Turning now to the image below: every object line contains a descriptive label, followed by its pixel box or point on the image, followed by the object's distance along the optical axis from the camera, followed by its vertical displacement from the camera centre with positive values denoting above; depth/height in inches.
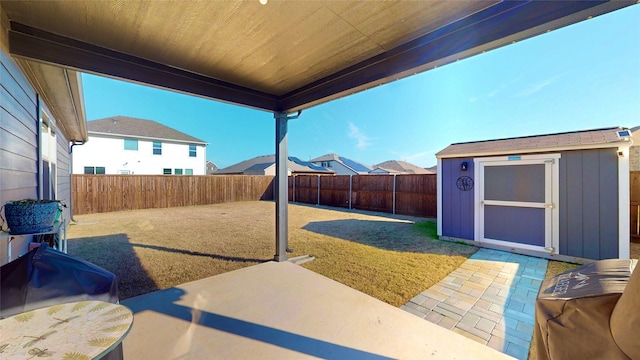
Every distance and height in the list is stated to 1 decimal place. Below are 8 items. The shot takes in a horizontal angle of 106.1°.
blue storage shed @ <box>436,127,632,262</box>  149.3 -11.8
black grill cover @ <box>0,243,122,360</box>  43.7 -20.3
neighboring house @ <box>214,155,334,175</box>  995.3 +51.7
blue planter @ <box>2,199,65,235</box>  62.6 -10.0
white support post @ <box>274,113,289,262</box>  156.3 -12.1
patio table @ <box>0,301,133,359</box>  32.2 -23.1
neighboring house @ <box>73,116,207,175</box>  579.0 +77.8
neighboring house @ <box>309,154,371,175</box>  1234.5 +75.2
